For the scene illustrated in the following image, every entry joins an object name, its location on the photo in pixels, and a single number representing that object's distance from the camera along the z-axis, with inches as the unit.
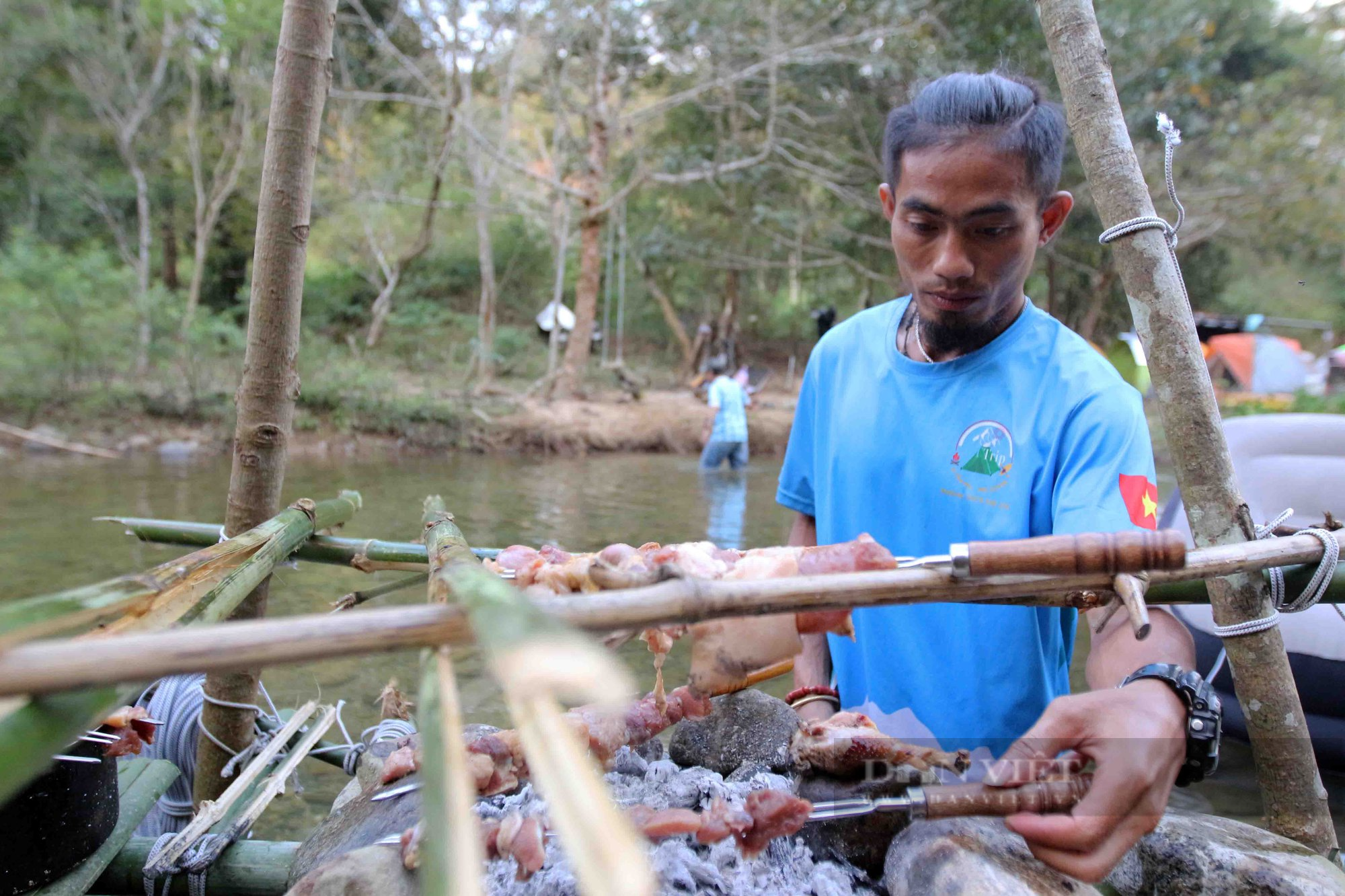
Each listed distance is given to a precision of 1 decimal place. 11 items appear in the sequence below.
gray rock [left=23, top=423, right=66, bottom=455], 486.6
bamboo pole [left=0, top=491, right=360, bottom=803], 26.3
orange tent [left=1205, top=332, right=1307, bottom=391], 780.6
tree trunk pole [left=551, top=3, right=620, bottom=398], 569.6
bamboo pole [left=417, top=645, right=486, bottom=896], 23.0
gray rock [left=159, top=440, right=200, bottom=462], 499.2
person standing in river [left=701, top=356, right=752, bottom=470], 500.7
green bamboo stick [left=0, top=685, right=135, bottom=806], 25.9
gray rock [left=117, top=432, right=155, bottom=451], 504.4
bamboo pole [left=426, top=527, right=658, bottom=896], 20.2
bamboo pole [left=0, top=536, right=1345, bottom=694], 26.2
